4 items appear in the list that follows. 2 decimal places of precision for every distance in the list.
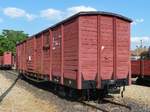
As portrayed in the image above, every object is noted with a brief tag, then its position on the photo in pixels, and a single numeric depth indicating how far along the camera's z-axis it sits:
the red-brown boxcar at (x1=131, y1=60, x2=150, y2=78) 10.59
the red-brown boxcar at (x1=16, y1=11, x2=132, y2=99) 5.83
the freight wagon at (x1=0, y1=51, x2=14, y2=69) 23.65
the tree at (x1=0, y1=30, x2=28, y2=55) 41.29
